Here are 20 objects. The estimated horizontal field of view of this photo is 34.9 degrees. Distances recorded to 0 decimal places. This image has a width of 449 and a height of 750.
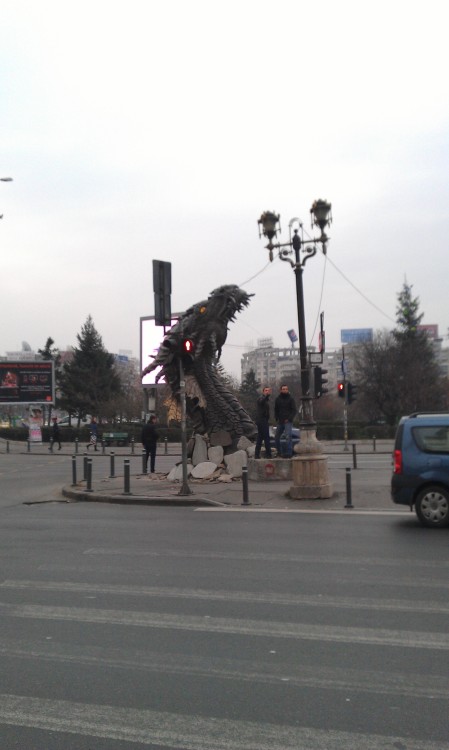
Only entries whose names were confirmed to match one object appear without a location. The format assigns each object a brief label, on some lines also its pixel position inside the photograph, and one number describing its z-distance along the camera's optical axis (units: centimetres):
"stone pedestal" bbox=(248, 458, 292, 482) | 1756
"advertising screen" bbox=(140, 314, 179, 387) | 4591
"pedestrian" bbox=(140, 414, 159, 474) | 2147
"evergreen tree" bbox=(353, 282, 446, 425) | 5666
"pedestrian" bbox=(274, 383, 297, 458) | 1734
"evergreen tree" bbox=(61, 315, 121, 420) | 7550
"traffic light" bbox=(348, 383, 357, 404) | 2575
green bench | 4722
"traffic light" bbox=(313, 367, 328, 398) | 1701
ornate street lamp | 1447
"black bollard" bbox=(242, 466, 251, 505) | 1416
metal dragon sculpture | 1930
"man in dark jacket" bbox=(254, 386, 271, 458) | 1746
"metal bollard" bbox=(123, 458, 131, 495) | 1575
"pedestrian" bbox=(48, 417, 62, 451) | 4403
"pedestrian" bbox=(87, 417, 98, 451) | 4496
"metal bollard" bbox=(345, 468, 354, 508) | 1330
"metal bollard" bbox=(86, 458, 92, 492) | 1660
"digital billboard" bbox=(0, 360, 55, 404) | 4981
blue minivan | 1097
